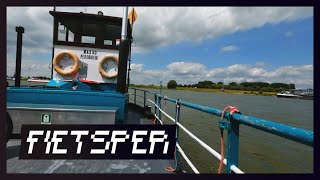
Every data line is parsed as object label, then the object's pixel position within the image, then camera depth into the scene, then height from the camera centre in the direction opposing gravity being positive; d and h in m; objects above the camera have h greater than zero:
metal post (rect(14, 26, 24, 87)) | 4.29 +0.76
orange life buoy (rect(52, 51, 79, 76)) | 4.66 +0.63
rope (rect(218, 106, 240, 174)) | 1.48 -0.18
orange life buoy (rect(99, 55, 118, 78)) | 4.86 +0.73
